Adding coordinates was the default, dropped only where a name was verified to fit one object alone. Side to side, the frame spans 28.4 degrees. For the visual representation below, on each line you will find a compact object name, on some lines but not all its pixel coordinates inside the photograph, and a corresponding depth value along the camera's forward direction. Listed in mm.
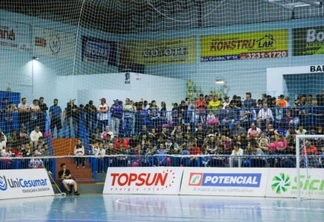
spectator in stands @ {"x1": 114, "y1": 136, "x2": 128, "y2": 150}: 27719
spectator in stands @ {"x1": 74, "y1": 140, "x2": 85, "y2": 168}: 26912
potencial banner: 23641
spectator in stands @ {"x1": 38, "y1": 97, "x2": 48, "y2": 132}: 28625
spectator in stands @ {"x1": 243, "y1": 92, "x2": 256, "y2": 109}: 27641
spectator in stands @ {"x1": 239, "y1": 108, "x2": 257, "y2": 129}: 27141
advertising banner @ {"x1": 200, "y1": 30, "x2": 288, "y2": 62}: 39062
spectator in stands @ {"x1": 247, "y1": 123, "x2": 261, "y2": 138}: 25705
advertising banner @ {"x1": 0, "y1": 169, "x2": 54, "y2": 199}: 23031
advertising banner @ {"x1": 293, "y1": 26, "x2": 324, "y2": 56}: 37206
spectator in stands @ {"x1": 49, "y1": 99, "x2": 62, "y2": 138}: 29328
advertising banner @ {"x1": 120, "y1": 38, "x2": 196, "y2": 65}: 40000
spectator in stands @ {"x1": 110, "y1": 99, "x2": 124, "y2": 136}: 29781
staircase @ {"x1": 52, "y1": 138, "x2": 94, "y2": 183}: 26859
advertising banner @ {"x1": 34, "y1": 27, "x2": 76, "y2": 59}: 37625
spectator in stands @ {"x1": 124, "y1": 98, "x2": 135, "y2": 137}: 29453
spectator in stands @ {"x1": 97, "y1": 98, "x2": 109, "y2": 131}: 29547
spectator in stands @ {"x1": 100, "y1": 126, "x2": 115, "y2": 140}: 28203
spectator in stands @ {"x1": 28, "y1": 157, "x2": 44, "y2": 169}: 25219
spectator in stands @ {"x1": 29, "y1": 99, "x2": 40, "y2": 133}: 28203
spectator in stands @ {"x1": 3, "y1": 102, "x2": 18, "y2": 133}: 28031
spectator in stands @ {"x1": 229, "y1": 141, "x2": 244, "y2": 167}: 24516
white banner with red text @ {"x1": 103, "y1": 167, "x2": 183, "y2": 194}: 25188
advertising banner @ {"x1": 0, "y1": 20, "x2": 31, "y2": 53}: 35406
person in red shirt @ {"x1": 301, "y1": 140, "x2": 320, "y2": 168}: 23125
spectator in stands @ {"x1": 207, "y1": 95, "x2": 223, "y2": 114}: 29409
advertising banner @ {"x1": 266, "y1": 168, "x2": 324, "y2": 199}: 22109
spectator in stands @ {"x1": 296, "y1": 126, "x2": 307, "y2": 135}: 24722
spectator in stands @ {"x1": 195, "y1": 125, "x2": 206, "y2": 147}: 26878
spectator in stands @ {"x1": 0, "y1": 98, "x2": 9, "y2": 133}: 28062
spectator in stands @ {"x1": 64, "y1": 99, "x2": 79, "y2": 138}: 28984
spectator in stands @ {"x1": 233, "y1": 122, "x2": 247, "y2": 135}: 26573
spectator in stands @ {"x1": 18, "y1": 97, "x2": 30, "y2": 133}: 27953
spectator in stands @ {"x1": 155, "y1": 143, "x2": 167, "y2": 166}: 26469
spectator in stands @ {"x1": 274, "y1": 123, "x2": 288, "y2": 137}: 26236
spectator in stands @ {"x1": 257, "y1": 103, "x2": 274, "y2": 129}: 26641
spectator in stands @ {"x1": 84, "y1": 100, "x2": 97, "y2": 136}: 29219
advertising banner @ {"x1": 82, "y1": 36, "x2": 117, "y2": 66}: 39156
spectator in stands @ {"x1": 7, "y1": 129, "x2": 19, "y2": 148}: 26484
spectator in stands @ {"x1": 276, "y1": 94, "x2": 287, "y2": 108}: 27719
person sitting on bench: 25531
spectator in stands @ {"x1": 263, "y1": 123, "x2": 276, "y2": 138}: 25375
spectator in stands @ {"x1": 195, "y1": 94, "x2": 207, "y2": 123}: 28312
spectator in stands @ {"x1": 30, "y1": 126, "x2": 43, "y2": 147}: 27070
